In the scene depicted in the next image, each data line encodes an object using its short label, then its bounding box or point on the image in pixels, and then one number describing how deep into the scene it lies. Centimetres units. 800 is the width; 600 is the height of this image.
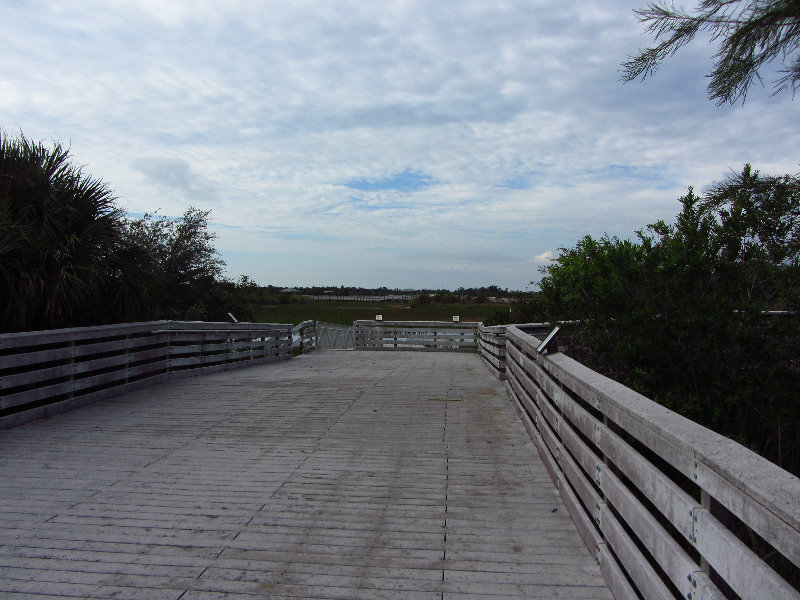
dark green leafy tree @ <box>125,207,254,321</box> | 1717
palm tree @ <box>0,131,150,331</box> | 693
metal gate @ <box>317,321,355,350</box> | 2286
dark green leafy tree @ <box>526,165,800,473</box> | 572
